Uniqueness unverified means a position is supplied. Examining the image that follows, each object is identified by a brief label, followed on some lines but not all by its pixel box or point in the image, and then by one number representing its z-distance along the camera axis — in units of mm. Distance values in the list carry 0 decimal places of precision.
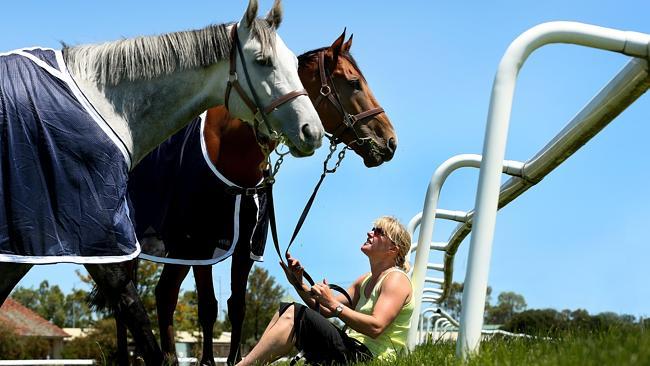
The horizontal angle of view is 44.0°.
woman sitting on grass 4711
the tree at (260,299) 35406
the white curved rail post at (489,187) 3398
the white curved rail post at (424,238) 5094
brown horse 6707
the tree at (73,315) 66762
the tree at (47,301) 79750
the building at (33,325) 53131
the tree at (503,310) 59938
